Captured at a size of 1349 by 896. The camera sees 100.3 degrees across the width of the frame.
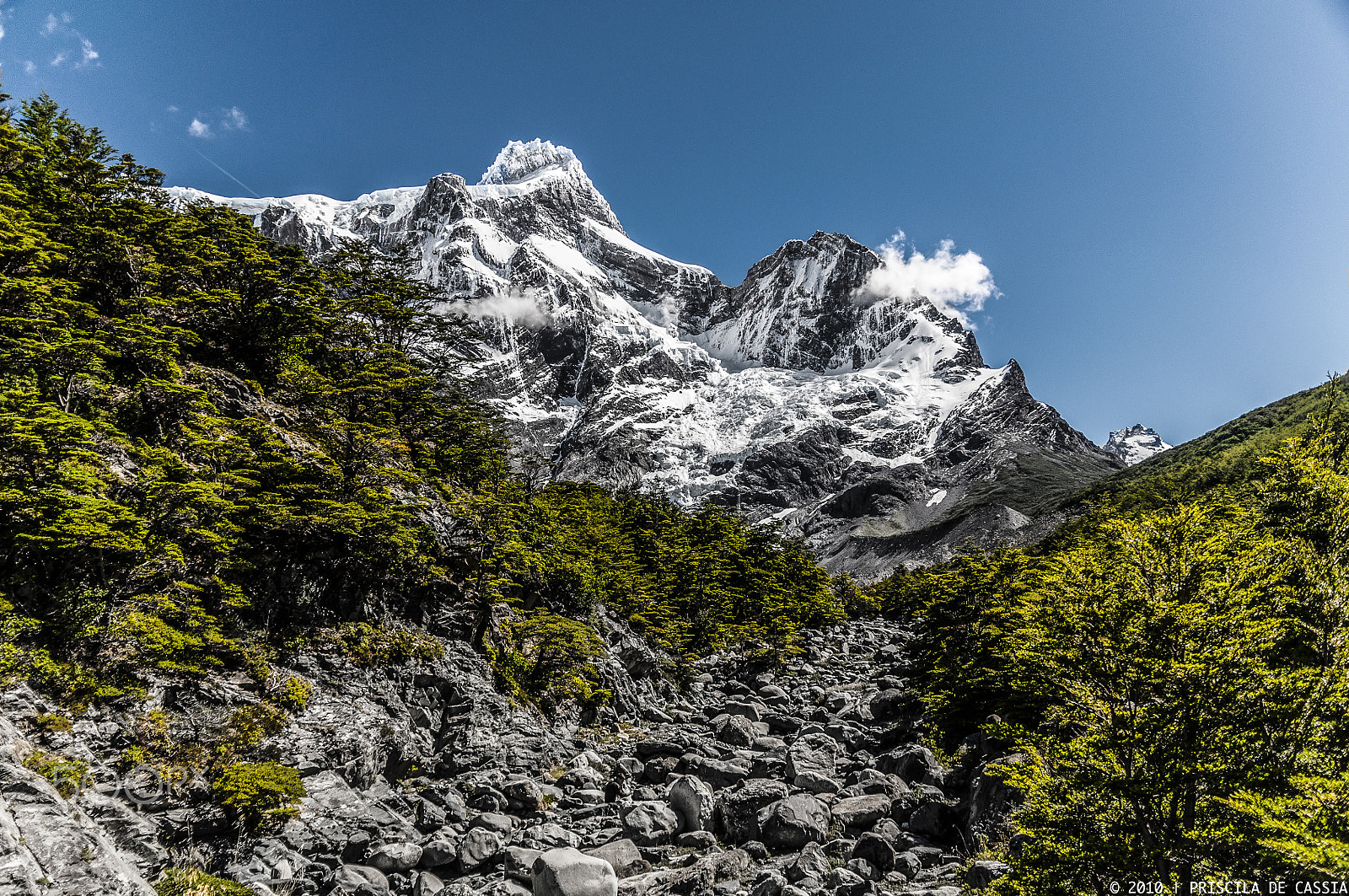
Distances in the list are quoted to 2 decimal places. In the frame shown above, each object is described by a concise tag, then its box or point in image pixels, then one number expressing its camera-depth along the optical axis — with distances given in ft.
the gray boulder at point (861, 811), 53.52
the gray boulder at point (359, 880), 39.96
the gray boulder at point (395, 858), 43.37
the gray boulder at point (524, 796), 57.31
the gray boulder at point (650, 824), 51.07
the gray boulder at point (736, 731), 84.28
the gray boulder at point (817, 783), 61.82
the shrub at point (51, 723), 36.01
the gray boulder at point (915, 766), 61.93
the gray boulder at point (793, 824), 50.11
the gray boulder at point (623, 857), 45.73
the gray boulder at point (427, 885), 41.09
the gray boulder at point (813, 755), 66.39
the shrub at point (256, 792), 41.55
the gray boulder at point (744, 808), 52.60
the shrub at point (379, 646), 63.31
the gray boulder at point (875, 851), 46.44
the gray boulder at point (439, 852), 44.42
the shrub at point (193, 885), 32.60
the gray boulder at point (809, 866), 43.37
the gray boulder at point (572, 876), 39.55
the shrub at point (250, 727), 46.55
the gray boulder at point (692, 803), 54.29
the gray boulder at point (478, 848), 44.70
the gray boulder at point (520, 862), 42.73
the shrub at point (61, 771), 33.04
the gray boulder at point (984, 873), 37.70
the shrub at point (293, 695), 53.42
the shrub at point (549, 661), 81.20
